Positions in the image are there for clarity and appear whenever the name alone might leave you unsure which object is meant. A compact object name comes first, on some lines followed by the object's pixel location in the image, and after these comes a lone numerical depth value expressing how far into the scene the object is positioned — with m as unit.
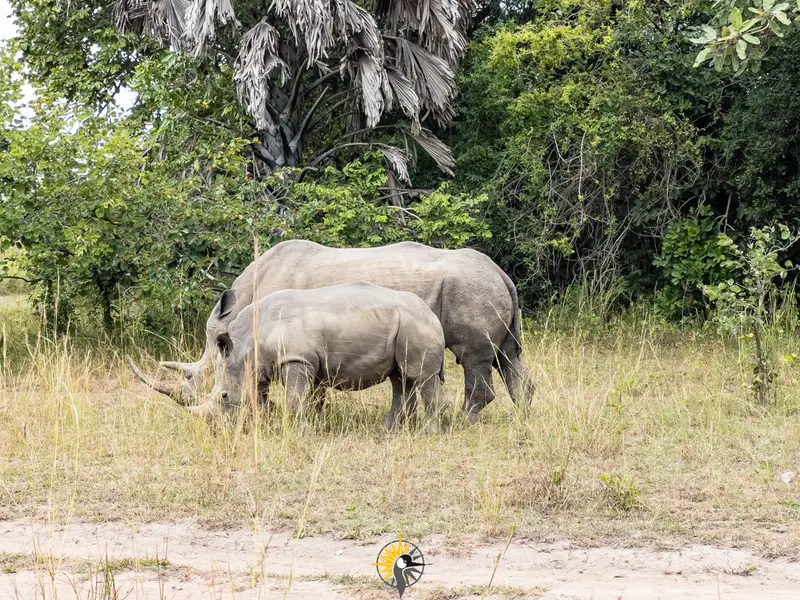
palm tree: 30.17
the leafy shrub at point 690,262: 30.80
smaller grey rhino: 17.16
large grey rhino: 19.45
